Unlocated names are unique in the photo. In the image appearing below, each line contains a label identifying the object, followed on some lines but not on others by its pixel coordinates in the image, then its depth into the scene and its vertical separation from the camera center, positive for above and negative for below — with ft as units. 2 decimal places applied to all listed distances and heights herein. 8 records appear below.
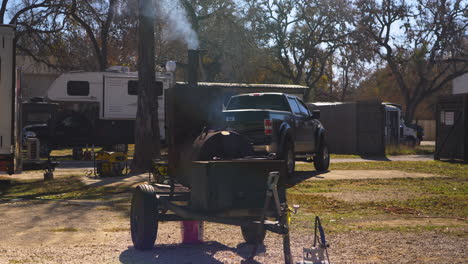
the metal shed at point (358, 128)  83.61 +1.42
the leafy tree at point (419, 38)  128.36 +20.31
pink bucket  25.38 -3.54
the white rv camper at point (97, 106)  76.84 +3.98
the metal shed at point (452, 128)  71.36 +1.24
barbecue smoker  19.92 -1.30
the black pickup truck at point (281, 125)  46.09 +1.01
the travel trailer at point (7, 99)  40.68 +2.49
